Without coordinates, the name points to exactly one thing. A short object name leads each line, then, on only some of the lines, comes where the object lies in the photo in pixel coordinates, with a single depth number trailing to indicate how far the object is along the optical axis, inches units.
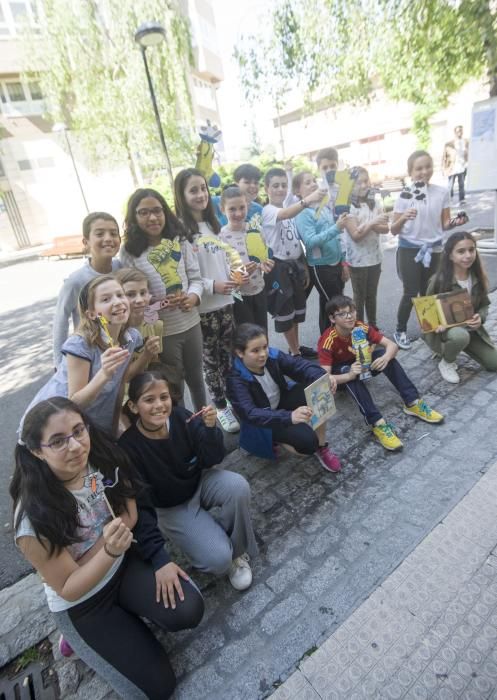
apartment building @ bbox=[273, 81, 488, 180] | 862.5
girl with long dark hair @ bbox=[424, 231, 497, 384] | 137.5
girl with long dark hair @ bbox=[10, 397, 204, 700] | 63.6
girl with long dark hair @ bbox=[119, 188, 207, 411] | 100.3
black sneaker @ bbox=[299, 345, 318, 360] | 172.6
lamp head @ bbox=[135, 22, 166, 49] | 308.0
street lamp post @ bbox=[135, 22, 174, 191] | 308.2
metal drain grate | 69.7
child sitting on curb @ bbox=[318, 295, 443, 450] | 117.3
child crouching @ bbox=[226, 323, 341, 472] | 100.7
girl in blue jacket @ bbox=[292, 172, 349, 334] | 146.0
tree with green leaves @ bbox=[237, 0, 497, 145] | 210.1
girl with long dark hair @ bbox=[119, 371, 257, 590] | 81.9
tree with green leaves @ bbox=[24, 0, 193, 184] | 547.2
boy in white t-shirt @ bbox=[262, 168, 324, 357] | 145.2
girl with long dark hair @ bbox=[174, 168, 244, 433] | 113.7
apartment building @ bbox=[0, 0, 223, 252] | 834.2
